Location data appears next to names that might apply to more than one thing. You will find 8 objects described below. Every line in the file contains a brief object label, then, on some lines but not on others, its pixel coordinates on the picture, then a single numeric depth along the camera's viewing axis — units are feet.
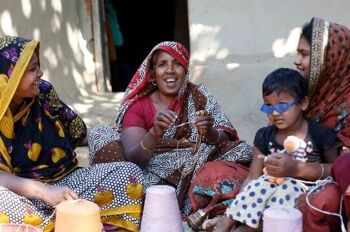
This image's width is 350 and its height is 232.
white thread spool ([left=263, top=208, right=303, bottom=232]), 8.43
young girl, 9.55
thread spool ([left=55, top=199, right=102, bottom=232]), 8.79
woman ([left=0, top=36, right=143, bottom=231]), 10.09
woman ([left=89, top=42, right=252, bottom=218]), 11.69
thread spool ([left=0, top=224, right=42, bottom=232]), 8.82
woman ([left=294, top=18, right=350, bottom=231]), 10.23
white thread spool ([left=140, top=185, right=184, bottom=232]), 9.73
